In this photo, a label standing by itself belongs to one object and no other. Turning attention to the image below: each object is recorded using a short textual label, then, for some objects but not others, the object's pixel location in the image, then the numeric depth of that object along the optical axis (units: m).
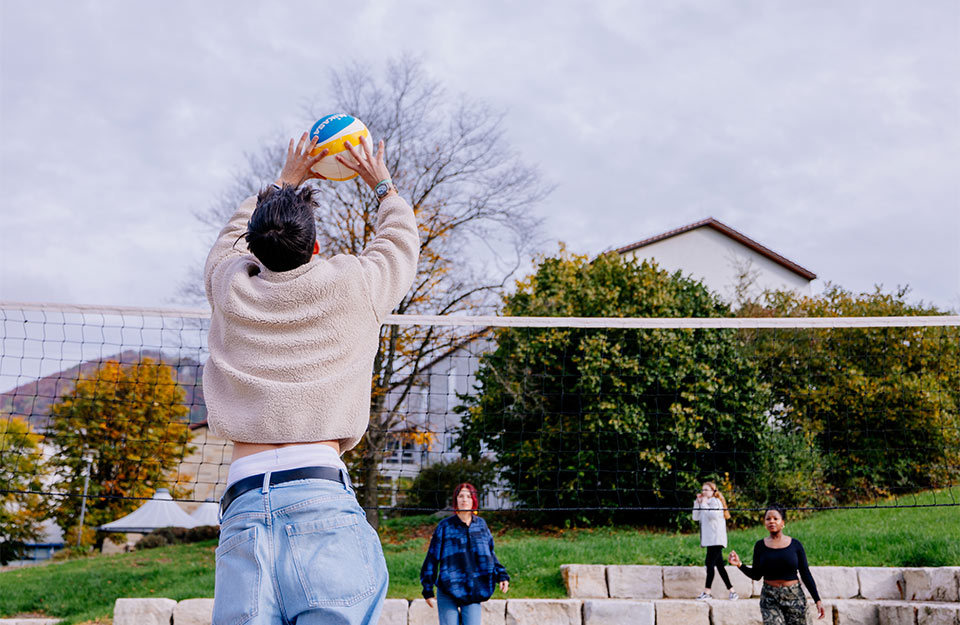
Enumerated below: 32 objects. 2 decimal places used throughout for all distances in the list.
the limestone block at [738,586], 8.51
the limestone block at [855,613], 7.73
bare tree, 13.56
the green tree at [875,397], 13.06
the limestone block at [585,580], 8.38
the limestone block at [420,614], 7.71
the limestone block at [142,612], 7.67
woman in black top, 6.31
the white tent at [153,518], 17.91
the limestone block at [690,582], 8.56
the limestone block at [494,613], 7.70
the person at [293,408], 1.67
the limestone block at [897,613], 7.55
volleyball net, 12.13
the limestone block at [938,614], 7.36
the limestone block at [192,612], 7.68
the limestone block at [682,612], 7.77
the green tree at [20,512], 18.47
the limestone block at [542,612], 7.70
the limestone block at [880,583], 8.16
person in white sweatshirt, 8.20
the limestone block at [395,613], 7.65
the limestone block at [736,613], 7.77
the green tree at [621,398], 12.07
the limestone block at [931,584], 7.89
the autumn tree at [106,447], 17.80
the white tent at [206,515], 18.98
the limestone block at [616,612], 7.71
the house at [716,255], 25.80
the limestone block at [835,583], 8.18
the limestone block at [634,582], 8.54
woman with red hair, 6.16
